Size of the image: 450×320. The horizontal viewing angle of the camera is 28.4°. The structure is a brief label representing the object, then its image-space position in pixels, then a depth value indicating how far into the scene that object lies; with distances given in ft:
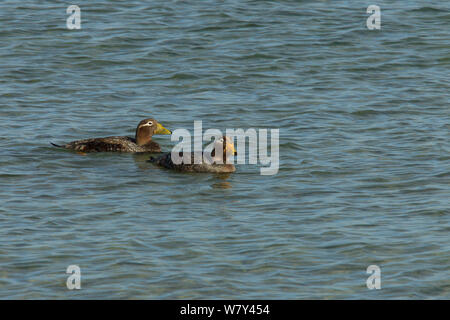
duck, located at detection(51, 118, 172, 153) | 51.96
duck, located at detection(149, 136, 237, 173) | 49.39
